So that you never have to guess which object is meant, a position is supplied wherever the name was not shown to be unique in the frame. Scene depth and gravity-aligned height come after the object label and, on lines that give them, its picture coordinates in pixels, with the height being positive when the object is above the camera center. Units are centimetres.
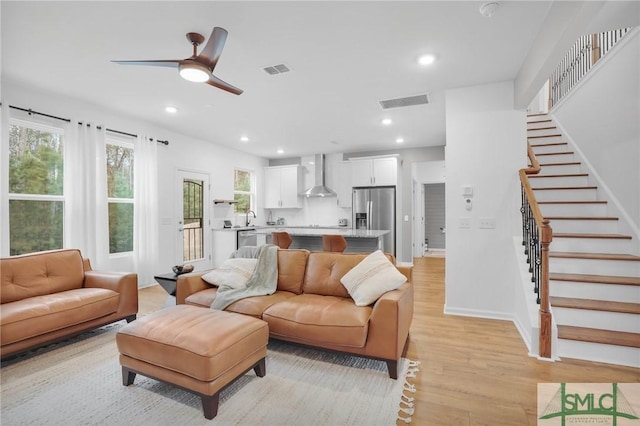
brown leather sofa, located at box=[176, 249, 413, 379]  223 -78
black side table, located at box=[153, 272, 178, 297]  325 -72
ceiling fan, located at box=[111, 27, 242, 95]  222 +116
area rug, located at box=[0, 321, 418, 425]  181 -120
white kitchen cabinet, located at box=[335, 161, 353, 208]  722 +67
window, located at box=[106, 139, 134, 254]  459 +31
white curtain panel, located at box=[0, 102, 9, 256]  329 +38
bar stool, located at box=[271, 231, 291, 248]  486 -41
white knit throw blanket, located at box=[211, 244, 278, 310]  278 -68
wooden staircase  251 -58
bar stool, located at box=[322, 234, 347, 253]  443 -42
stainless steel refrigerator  663 +6
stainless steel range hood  743 +66
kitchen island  486 -46
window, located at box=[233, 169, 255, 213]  725 +57
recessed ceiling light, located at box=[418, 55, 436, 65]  294 +149
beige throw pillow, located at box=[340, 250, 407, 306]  252 -56
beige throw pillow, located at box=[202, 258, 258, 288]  303 -61
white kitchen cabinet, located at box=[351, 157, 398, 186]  668 +92
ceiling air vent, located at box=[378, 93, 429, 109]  399 +150
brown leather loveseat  242 -76
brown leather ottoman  182 -85
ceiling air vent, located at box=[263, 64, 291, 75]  314 +151
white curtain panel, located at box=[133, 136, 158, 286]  480 +4
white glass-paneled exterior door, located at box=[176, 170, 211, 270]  565 -12
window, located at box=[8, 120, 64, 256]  360 +34
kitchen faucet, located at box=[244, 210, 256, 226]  745 -11
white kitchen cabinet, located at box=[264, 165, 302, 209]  777 +69
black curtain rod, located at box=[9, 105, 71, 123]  352 +123
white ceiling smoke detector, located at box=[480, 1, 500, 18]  216 +146
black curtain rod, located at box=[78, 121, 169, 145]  422 +123
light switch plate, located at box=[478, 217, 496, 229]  346 -12
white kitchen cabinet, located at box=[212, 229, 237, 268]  621 -62
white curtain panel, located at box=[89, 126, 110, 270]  422 +19
